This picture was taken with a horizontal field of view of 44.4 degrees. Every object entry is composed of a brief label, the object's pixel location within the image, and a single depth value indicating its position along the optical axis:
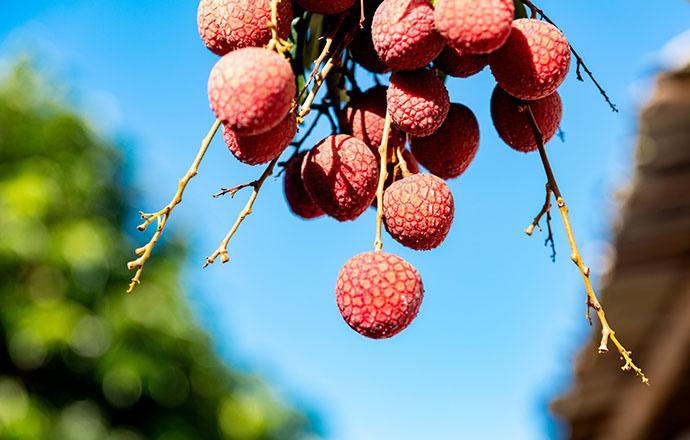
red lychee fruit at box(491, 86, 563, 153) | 0.80
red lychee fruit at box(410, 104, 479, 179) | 0.82
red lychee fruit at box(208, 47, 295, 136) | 0.64
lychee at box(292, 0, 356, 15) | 0.71
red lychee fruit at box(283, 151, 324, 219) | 0.92
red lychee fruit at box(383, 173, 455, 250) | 0.77
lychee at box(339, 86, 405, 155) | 0.83
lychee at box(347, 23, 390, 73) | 0.82
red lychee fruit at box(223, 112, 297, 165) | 0.73
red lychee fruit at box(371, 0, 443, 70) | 0.70
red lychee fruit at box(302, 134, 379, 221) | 0.79
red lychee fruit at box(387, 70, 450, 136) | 0.73
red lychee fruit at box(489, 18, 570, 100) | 0.72
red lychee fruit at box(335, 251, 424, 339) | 0.76
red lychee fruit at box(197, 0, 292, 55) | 0.72
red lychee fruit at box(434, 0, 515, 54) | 0.65
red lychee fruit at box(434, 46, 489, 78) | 0.76
